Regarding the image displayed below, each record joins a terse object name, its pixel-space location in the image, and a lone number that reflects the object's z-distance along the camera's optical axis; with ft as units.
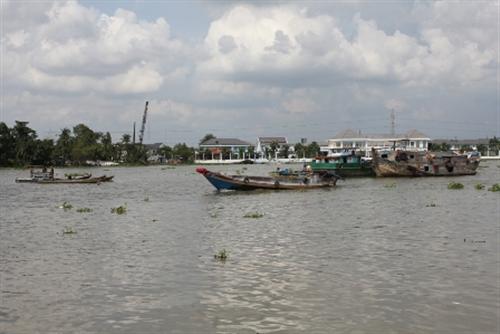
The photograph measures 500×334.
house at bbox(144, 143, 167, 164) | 607.28
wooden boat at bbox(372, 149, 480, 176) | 236.63
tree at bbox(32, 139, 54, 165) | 418.80
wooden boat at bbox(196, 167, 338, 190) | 162.81
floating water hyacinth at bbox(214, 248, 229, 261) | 60.72
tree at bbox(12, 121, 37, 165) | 408.67
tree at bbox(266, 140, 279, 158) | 651.66
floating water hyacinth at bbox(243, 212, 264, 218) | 101.12
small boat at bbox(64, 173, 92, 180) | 209.24
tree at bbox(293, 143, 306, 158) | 645.10
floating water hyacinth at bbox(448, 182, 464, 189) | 168.86
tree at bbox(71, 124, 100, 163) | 465.47
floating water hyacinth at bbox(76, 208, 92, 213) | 115.65
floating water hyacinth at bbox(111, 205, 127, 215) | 113.48
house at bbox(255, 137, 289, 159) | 648.29
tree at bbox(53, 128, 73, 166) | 456.45
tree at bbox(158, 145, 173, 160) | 606.18
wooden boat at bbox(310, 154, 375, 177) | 237.45
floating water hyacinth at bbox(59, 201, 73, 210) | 122.47
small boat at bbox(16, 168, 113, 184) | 208.03
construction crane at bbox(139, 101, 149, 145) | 573.33
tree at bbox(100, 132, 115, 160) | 510.99
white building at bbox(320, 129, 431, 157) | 596.87
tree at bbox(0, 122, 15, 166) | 407.03
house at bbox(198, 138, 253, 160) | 645.51
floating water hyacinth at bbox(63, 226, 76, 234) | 83.50
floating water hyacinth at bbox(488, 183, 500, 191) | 154.40
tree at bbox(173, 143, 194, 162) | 596.70
